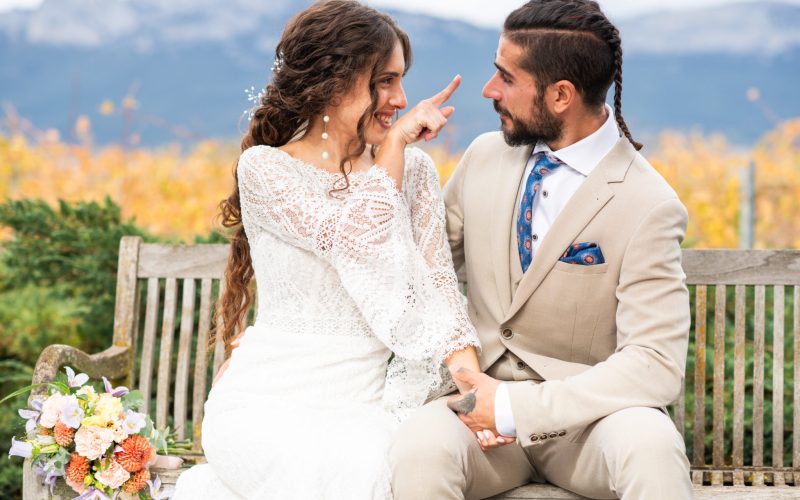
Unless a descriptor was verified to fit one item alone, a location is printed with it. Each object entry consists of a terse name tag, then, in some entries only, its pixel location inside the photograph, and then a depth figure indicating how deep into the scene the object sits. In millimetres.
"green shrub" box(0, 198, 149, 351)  4473
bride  2775
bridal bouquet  2920
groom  2590
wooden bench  3486
